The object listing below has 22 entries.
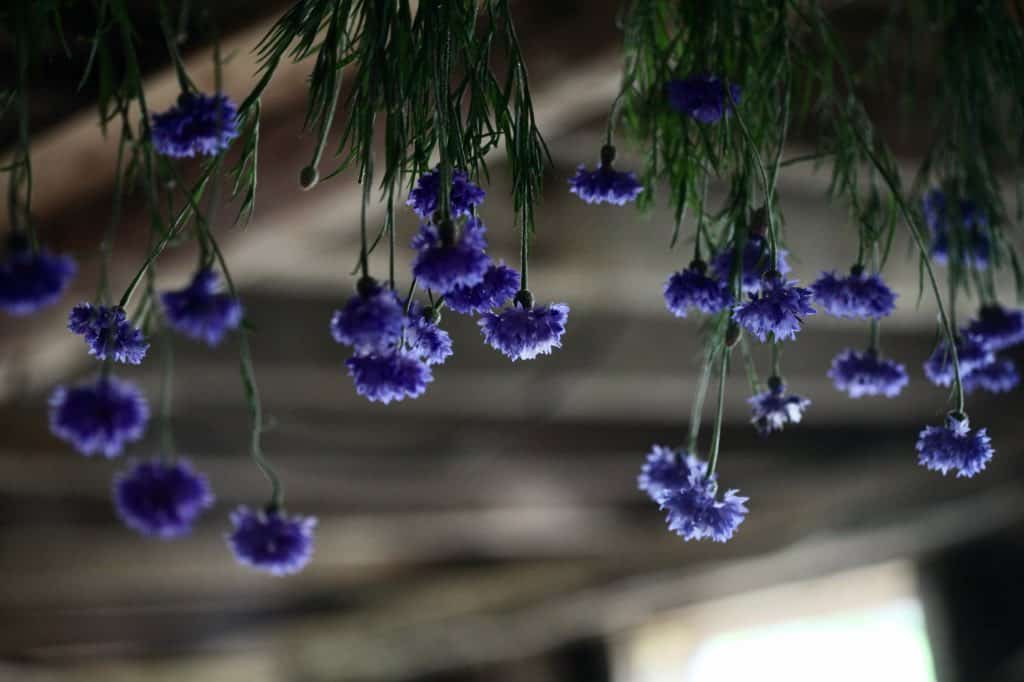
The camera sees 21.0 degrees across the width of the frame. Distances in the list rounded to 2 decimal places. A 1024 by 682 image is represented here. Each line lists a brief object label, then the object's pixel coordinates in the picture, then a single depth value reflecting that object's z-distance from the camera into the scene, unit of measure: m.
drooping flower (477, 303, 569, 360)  1.23
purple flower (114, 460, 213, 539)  1.09
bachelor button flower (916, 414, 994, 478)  1.27
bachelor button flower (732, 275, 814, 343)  1.21
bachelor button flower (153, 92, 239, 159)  1.16
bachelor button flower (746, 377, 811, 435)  1.31
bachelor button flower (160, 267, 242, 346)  1.08
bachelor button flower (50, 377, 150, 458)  1.08
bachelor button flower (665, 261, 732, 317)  1.24
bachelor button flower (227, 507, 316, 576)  1.16
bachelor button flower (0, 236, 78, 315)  1.09
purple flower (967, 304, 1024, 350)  1.36
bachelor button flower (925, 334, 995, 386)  1.34
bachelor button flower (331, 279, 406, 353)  1.12
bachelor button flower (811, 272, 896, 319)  1.29
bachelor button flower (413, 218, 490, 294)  1.14
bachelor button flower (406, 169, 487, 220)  1.20
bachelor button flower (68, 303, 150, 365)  1.16
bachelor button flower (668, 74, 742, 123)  1.22
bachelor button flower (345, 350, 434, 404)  1.16
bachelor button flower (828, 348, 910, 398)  1.35
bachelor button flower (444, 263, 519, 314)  1.21
